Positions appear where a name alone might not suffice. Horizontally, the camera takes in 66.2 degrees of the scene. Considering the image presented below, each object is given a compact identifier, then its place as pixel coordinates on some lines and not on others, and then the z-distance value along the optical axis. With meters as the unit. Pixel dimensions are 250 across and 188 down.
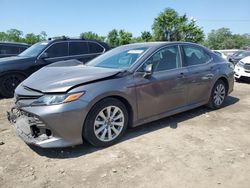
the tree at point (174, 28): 39.21
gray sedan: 2.58
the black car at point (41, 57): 5.12
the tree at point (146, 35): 44.15
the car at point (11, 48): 6.54
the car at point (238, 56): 9.25
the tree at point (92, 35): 51.95
